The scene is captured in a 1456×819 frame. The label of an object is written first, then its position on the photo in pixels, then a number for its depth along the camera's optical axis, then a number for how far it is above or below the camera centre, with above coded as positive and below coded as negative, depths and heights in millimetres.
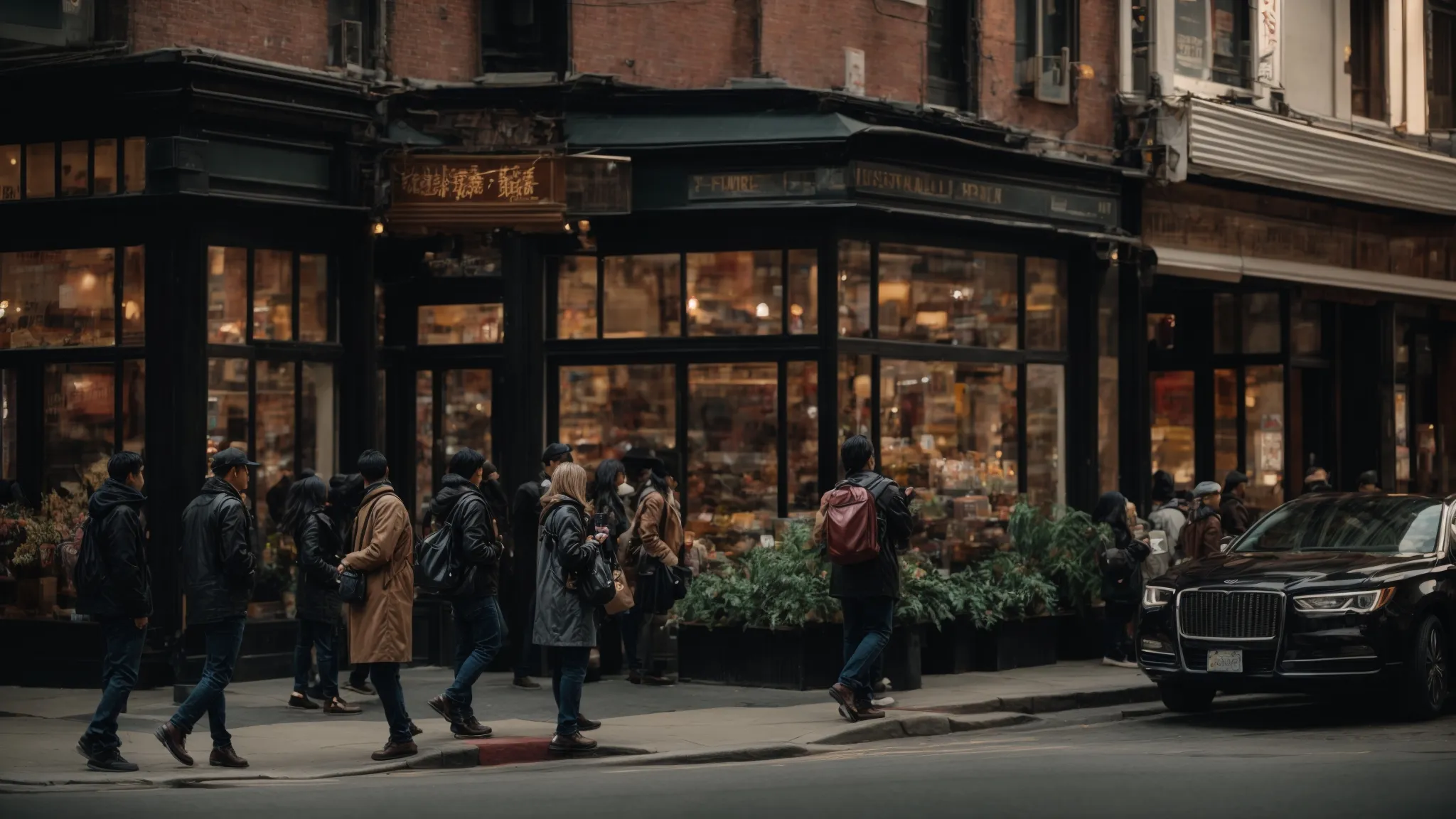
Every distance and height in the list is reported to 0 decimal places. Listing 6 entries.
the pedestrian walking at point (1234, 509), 19719 -847
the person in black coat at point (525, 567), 16516 -1268
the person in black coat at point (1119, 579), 17531 -1385
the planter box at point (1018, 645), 17547 -2009
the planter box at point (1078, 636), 18594 -2011
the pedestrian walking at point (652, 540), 16328 -951
